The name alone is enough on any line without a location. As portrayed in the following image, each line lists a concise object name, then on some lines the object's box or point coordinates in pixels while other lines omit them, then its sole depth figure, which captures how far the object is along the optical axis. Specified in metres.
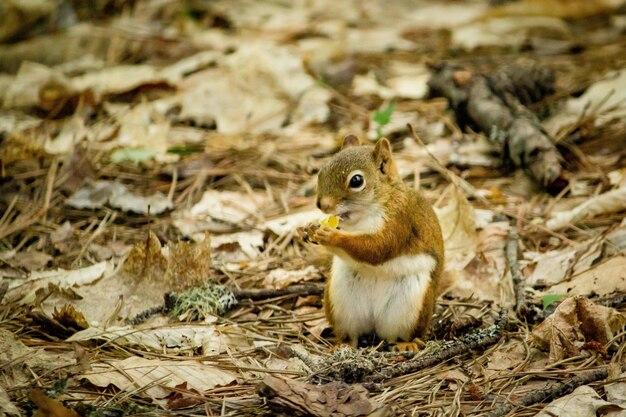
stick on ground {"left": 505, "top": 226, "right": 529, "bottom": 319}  6.66
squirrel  6.55
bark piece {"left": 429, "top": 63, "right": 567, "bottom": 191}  8.74
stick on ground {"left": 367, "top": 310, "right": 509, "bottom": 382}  5.90
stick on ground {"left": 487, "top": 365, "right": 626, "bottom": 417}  5.31
